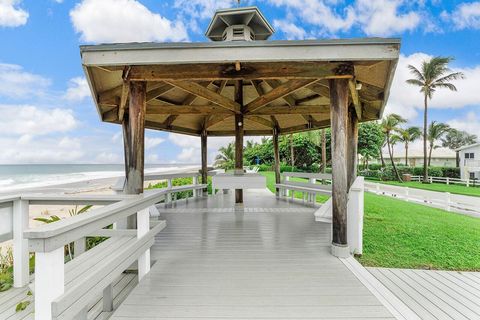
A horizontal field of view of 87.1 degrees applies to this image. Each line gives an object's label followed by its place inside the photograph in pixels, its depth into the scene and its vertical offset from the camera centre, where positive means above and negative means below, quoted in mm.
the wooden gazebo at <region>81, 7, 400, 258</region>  3318 +1341
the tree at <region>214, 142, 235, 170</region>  29188 +405
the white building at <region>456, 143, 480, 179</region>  24858 -391
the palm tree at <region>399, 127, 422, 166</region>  35562 +3535
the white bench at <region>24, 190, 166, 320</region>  1494 -848
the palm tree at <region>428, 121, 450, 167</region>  33316 +3852
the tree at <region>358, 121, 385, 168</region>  29109 +2299
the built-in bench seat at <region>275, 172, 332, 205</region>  6969 -833
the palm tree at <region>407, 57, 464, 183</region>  23219 +7547
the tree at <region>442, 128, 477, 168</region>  56344 +4287
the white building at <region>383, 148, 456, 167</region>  42750 +95
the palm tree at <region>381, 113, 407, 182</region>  27703 +4017
